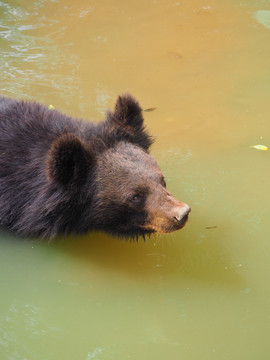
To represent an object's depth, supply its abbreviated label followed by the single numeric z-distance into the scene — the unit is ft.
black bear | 29.22
